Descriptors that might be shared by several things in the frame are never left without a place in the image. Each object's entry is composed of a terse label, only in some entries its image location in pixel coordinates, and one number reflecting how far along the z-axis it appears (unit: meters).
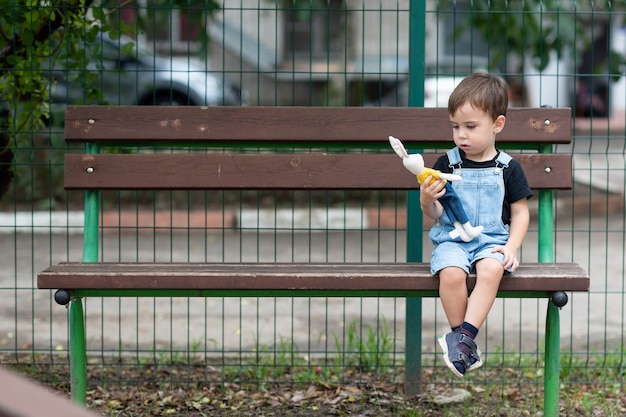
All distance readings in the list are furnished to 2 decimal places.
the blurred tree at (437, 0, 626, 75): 13.70
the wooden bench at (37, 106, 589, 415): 7.29
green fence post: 7.97
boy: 6.22
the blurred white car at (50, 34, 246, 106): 26.25
